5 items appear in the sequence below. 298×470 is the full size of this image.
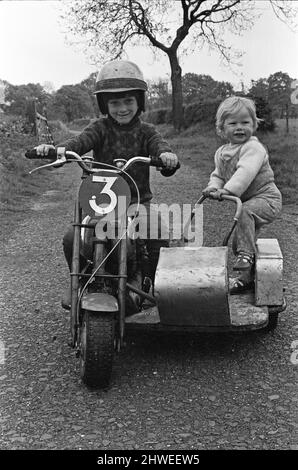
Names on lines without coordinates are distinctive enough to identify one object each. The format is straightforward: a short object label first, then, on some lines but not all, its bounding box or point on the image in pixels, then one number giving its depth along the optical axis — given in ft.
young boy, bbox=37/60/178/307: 14.03
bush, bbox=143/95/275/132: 85.40
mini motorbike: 11.34
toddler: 14.12
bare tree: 78.33
